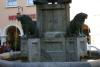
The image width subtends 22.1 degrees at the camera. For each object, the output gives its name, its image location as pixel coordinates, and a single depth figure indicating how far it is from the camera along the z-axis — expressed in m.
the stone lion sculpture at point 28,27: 6.76
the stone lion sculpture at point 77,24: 6.70
